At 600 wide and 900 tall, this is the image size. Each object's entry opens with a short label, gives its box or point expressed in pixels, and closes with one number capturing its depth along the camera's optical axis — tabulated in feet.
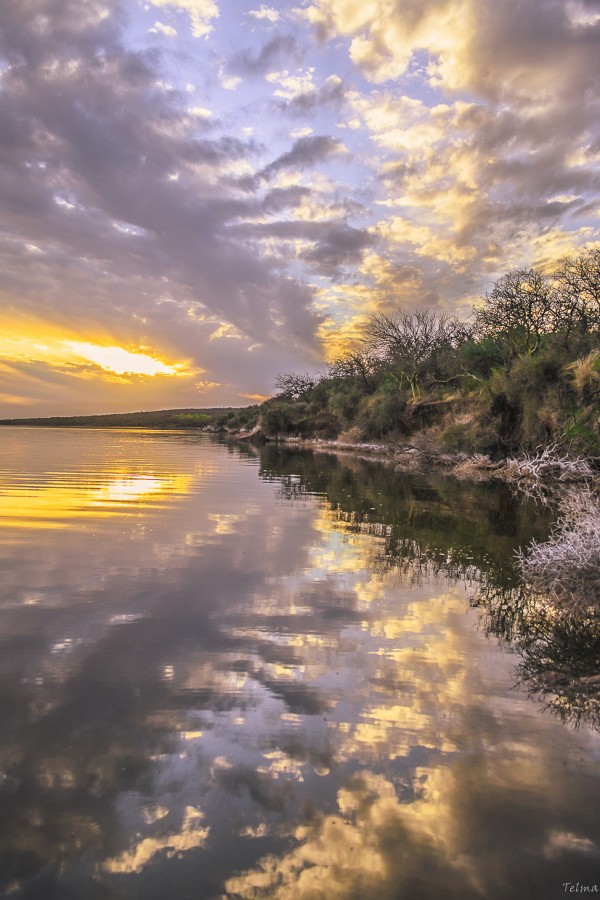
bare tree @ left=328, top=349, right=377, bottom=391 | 208.54
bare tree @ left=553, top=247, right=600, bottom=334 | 110.52
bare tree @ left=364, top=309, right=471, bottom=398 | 168.66
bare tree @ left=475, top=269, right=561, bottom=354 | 113.91
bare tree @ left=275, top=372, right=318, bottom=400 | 270.05
